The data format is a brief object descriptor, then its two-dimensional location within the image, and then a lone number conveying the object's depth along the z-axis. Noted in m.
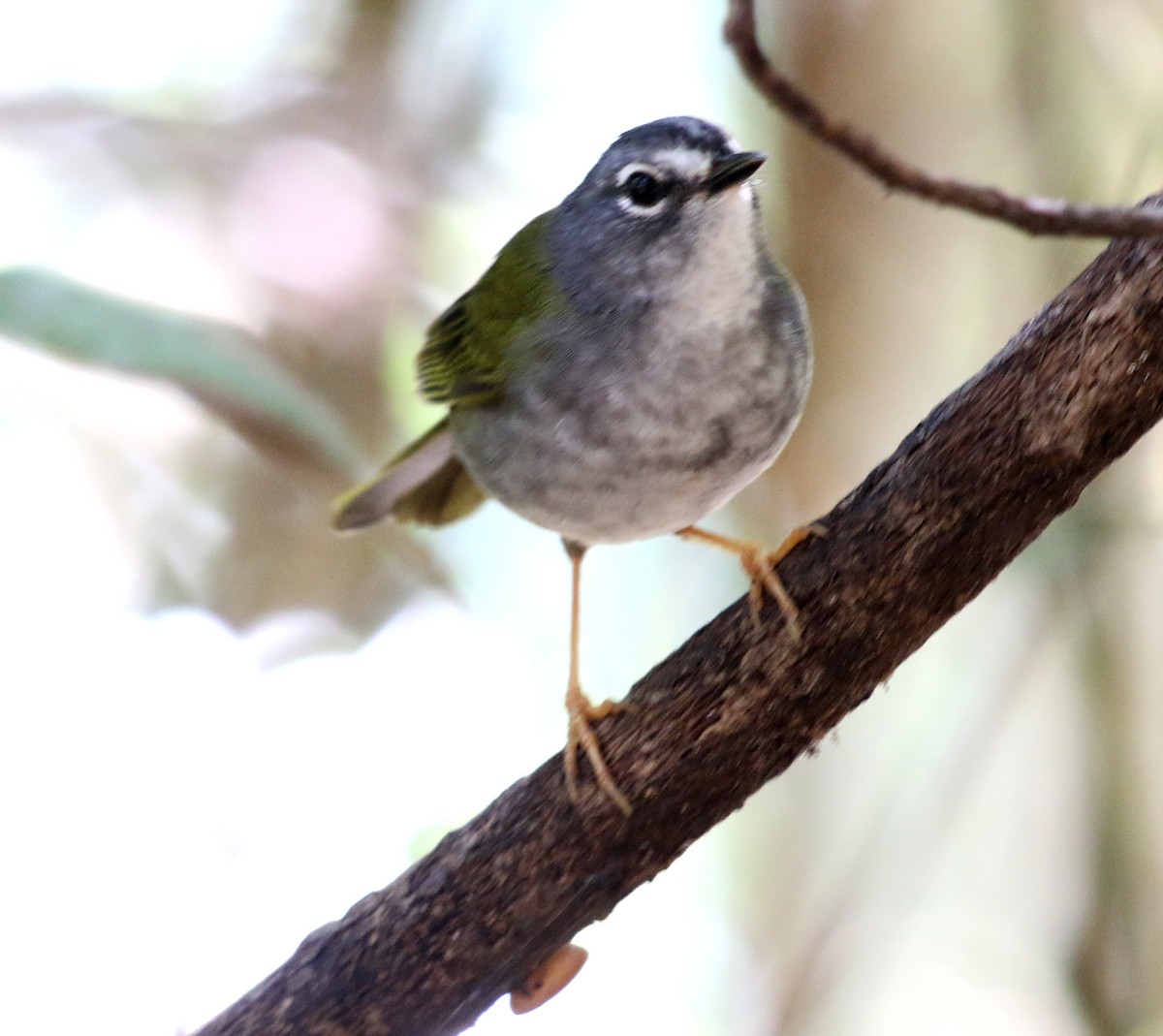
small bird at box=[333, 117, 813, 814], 4.44
